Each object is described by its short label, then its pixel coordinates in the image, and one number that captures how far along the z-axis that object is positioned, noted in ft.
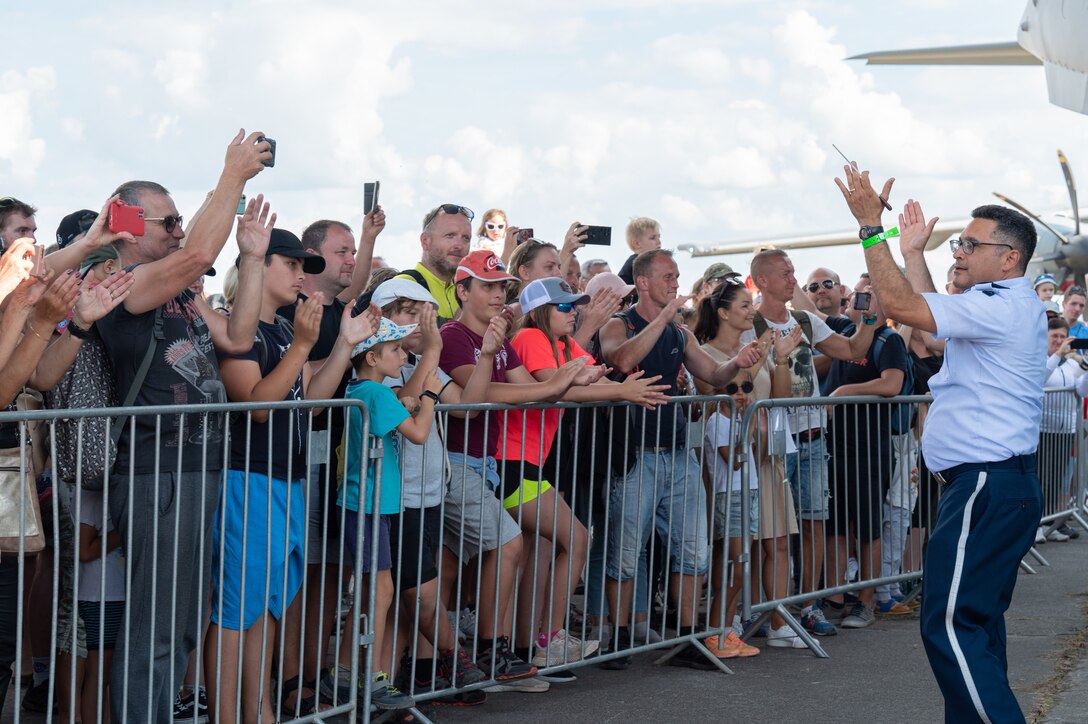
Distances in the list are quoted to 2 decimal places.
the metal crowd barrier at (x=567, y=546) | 15.40
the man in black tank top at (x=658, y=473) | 21.65
